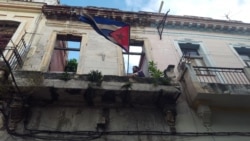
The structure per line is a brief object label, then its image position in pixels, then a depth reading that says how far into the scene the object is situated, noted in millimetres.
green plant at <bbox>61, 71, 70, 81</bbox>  6779
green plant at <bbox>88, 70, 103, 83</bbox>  6836
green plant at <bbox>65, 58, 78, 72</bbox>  11000
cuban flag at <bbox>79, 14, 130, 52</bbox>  7645
